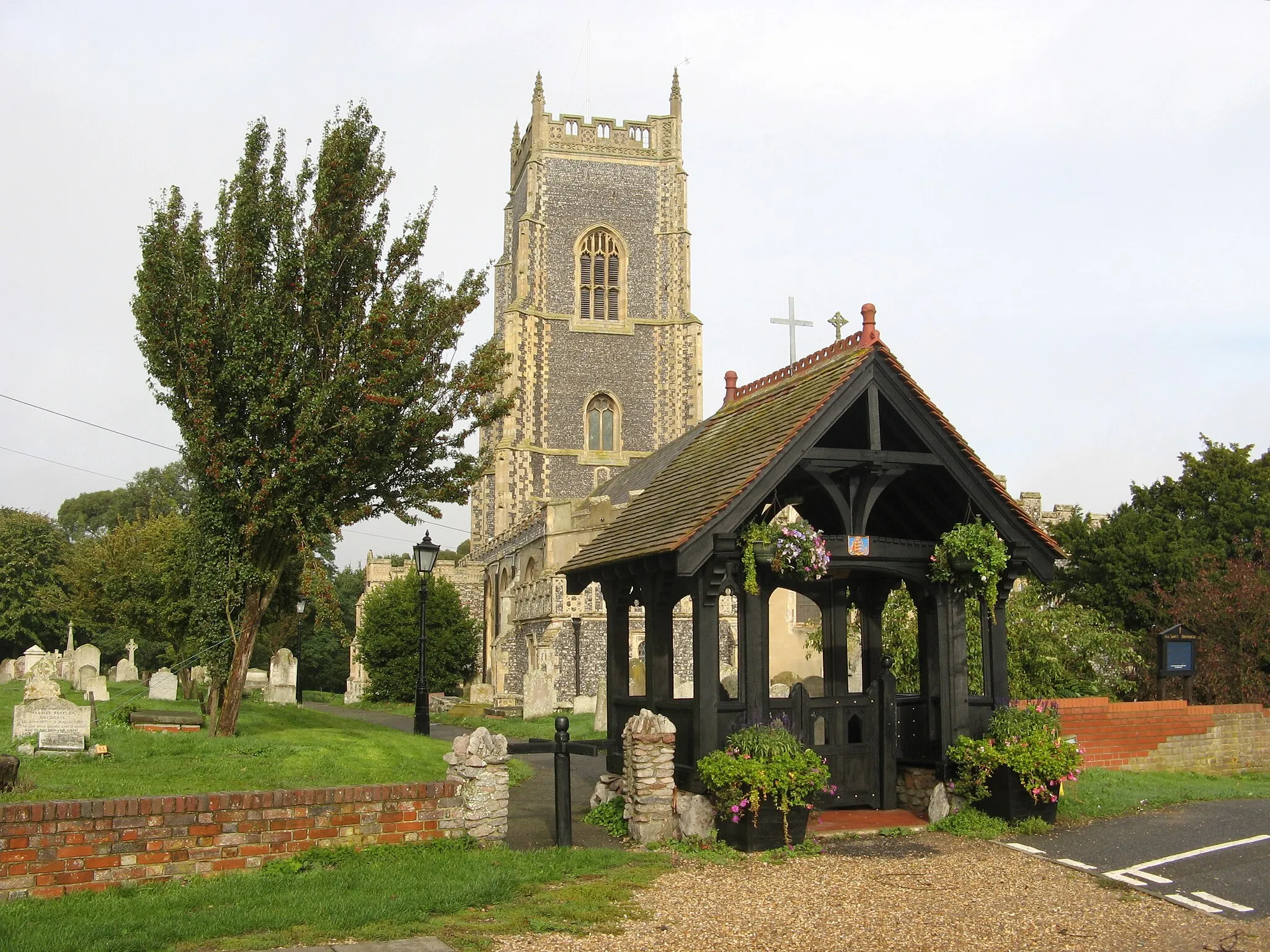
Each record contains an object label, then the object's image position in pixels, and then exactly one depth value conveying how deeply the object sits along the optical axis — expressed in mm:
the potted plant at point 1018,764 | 10219
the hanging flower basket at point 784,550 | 9805
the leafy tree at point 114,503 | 79625
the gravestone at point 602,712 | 24016
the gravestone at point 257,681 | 34078
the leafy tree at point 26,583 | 54625
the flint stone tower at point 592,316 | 53438
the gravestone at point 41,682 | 13398
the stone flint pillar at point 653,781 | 9664
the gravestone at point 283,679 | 30438
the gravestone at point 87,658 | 29297
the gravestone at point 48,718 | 12578
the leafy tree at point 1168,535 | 27656
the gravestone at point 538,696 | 30125
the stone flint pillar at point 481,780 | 8820
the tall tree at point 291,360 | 14508
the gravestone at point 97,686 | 26672
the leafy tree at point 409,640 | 43719
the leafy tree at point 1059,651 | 19641
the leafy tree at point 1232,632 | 20406
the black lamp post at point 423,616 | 20188
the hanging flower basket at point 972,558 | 10281
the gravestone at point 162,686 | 26859
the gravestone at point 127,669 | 40594
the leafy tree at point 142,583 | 22656
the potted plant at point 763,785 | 9188
